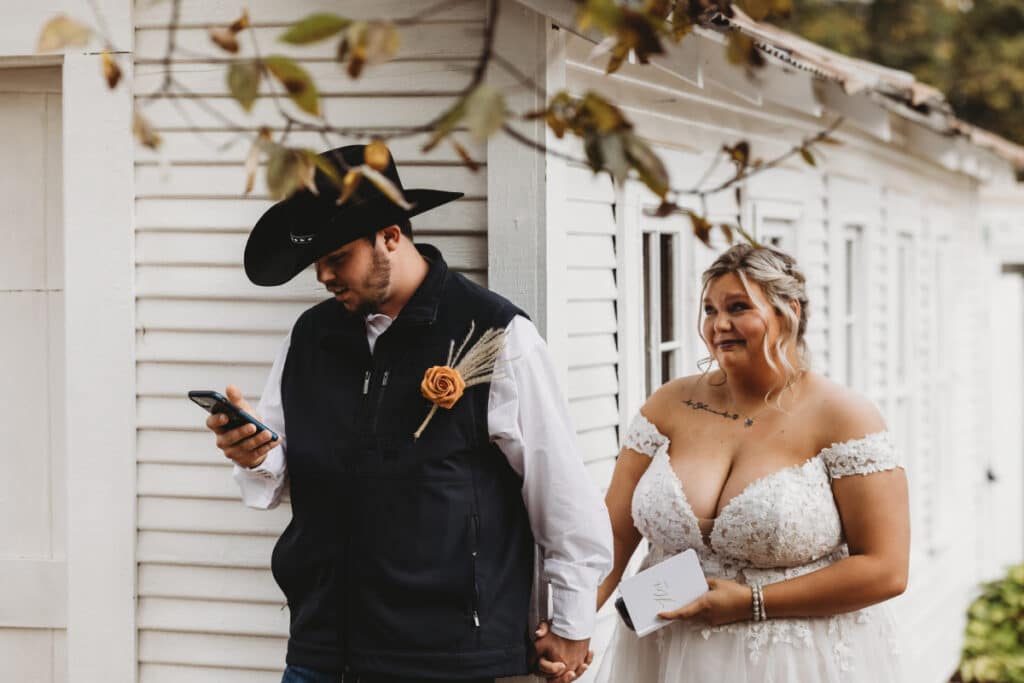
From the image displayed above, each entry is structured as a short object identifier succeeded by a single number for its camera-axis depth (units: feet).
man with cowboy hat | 11.14
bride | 12.47
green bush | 29.43
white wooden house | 13.16
